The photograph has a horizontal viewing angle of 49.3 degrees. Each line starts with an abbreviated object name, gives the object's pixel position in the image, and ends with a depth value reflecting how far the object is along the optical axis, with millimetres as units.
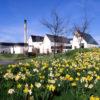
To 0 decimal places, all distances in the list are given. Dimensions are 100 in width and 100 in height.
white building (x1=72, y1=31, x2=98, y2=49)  28687
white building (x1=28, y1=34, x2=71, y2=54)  29230
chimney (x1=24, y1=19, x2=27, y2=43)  26497
